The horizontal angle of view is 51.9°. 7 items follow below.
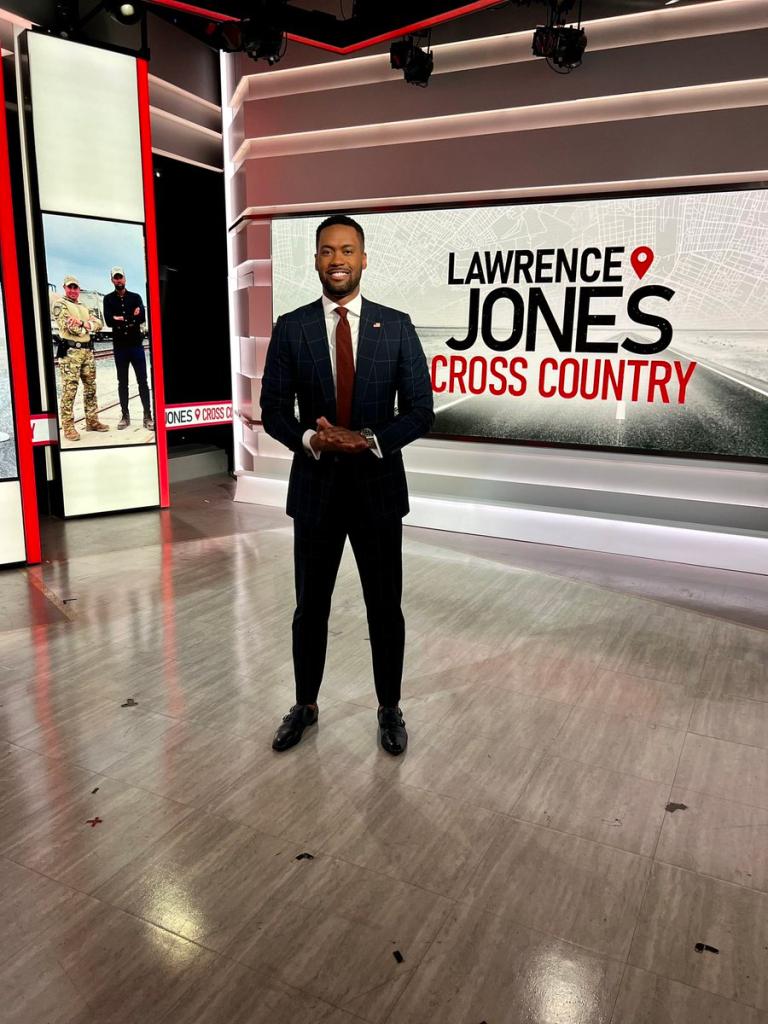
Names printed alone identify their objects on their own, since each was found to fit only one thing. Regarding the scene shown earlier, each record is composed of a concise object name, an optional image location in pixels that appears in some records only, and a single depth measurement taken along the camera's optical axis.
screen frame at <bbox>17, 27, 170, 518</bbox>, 5.37
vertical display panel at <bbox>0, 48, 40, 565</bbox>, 4.43
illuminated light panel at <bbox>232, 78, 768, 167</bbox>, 4.51
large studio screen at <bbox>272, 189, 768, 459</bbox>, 4.67
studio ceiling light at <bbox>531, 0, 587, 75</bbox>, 4.51
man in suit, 2.43
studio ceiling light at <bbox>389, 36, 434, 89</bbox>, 5.06
